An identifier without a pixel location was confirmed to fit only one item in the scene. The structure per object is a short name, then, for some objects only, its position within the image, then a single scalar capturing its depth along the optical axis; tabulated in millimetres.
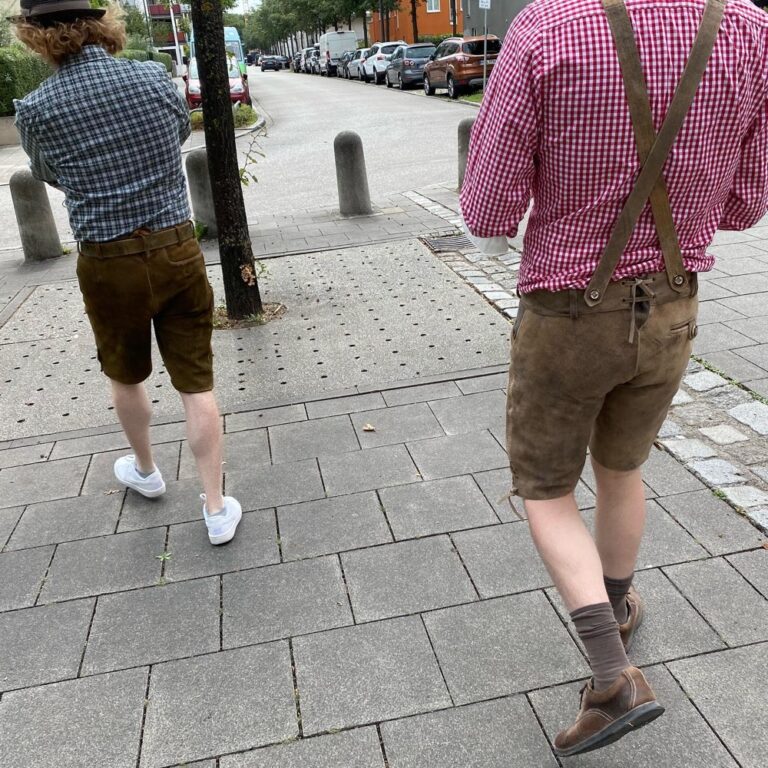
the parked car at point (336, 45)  47969
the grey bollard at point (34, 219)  7840
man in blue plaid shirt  2648
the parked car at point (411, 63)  29797
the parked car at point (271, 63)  75438
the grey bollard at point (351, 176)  8648
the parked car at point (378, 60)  35188
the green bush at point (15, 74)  21125
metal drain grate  7312
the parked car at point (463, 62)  23609
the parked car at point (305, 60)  56781
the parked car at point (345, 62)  42844
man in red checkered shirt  1626
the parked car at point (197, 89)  20938
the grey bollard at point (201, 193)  8305
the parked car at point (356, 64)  38528
